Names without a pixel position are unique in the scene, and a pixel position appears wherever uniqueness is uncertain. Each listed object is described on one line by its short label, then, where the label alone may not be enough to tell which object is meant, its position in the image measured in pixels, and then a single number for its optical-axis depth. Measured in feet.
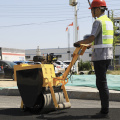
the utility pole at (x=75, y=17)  67.05
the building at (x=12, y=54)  143.48
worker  15.31
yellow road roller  15.87
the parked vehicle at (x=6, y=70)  58.23
